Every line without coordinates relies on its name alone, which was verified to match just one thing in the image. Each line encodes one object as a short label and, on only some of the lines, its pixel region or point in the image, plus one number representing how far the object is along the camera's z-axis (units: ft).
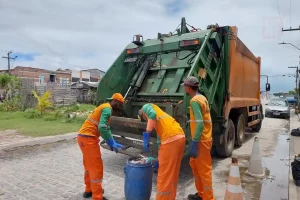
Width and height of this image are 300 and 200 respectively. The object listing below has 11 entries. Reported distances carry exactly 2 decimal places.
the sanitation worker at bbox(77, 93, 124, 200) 10.87
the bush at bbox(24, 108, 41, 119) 38.96
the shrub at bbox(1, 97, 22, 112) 49.60
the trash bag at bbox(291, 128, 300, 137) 29.55
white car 53.72
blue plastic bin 10.57
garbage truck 15.34
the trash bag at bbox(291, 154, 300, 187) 13.67
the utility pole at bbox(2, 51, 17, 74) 127.75
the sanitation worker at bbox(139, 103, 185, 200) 9.79
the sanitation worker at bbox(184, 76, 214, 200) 10.59
